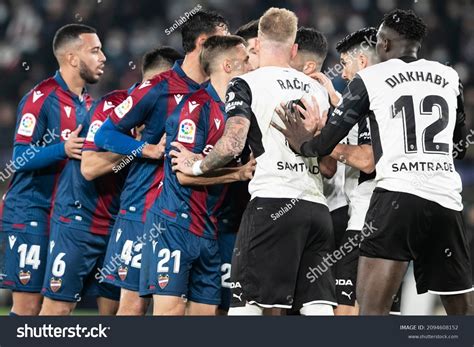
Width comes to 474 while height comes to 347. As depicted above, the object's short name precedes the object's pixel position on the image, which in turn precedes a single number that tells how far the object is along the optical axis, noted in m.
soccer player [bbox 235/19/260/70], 14.51
